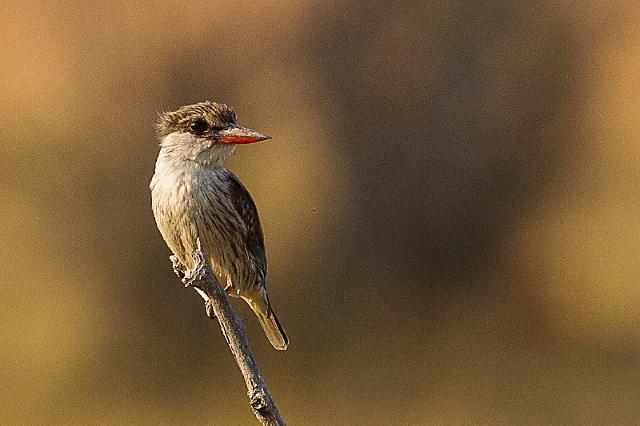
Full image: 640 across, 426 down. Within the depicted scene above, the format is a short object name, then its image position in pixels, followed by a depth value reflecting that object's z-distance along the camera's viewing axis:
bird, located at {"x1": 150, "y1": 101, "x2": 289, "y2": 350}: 6.57
